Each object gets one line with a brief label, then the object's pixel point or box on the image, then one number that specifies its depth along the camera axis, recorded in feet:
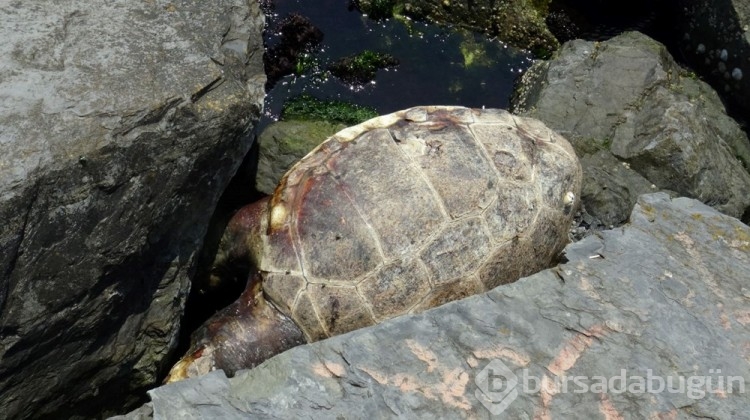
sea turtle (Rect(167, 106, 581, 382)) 14.84
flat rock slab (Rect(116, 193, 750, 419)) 10.84
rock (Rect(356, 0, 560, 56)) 22.89
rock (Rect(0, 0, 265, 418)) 12.21
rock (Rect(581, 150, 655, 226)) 18.22
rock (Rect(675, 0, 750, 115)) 21.89
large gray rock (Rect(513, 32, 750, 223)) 19.20
